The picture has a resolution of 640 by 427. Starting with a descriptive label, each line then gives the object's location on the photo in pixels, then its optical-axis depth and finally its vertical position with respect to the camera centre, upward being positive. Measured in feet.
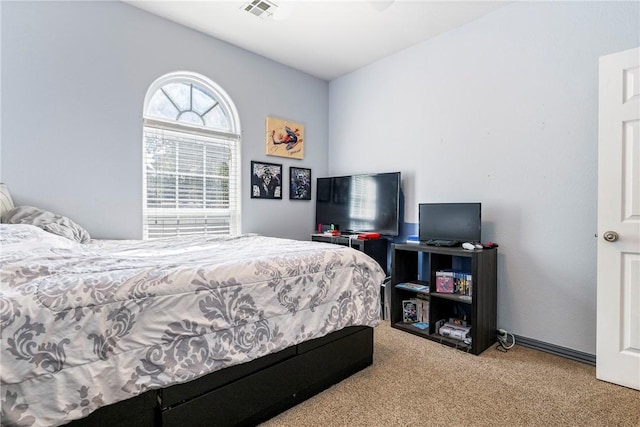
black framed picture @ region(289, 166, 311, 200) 12.46 +1.05
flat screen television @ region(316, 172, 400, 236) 10.69 +0.28
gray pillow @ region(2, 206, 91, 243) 6.43 -0.24
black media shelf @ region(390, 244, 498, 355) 7.89 -2.20
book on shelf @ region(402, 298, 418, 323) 9.78 -3.06
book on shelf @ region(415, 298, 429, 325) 9.46 -2.93
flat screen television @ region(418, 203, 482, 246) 8.57 -0.32
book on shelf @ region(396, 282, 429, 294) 9.19 -2.25
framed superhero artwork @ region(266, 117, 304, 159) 11.75 +2.71
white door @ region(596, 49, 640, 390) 6.19 -0.18
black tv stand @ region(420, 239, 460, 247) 8.61 -0.86
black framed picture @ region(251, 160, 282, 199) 11.39 +1.08
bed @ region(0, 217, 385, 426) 3.16 -1.53
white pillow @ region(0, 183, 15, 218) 6.48 +0.17
